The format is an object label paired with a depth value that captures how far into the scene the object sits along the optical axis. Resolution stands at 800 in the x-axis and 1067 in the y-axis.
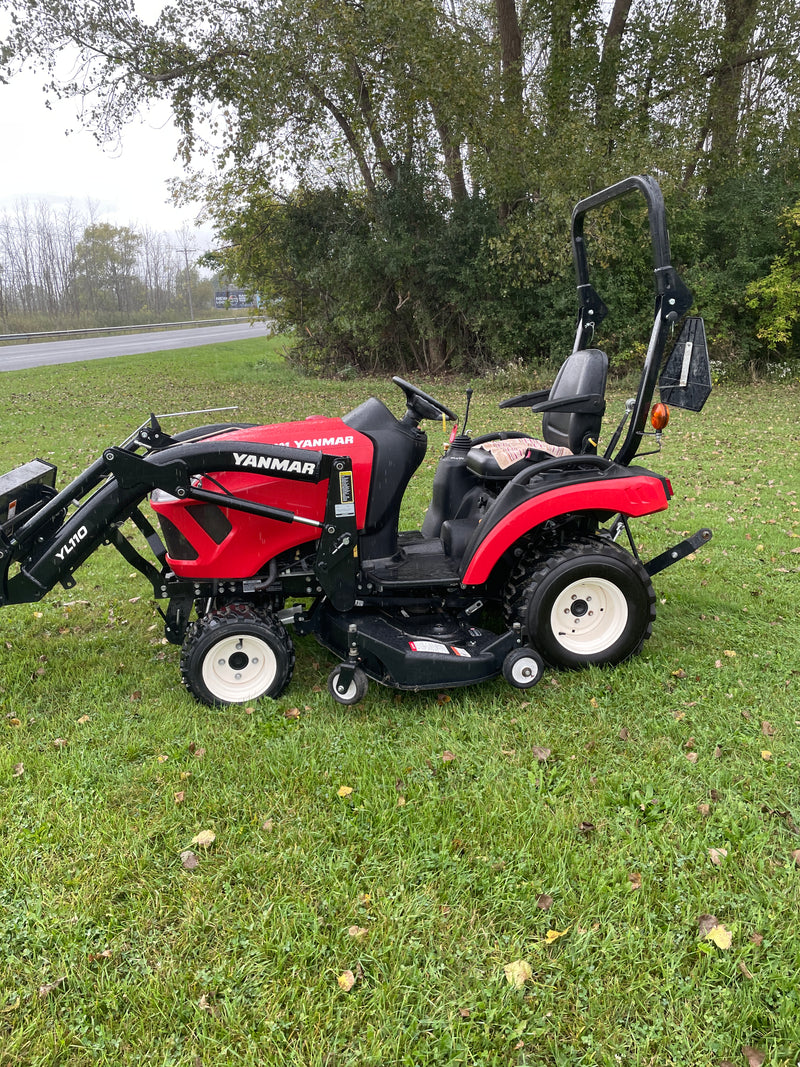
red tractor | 3.22
